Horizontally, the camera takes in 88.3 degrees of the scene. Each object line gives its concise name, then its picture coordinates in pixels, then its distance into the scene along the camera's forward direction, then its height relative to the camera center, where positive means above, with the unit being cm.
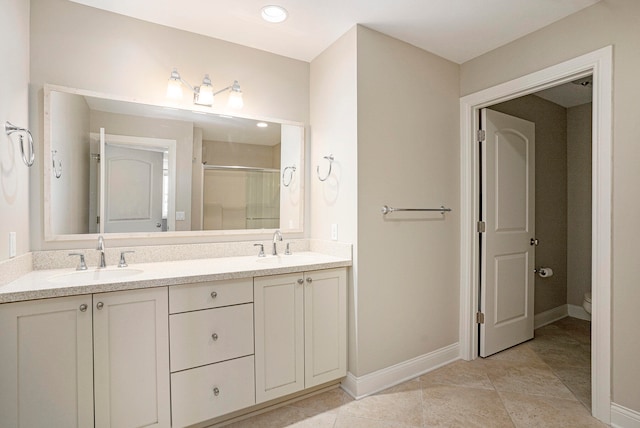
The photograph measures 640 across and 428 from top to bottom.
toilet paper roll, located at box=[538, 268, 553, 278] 338 -62
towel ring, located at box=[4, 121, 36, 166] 159 +39
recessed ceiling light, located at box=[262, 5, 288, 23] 202 +125
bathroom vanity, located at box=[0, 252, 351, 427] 141 -65
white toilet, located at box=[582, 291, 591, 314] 277 -77
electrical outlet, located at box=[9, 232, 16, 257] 159 -16
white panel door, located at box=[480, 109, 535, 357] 277 -18
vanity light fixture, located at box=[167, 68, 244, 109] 216 +83
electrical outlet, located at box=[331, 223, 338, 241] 240 -15
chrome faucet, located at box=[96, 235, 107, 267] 194 -22
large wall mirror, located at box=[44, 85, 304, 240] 194 +29
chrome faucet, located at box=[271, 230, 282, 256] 251 -20
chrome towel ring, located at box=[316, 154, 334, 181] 245 +38
